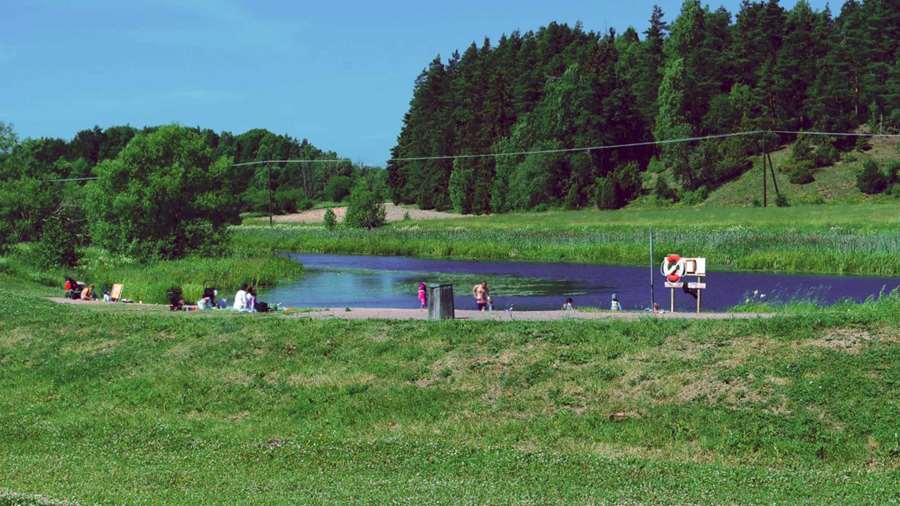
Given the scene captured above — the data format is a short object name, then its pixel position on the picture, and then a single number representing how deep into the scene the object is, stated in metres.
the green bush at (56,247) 75.25
